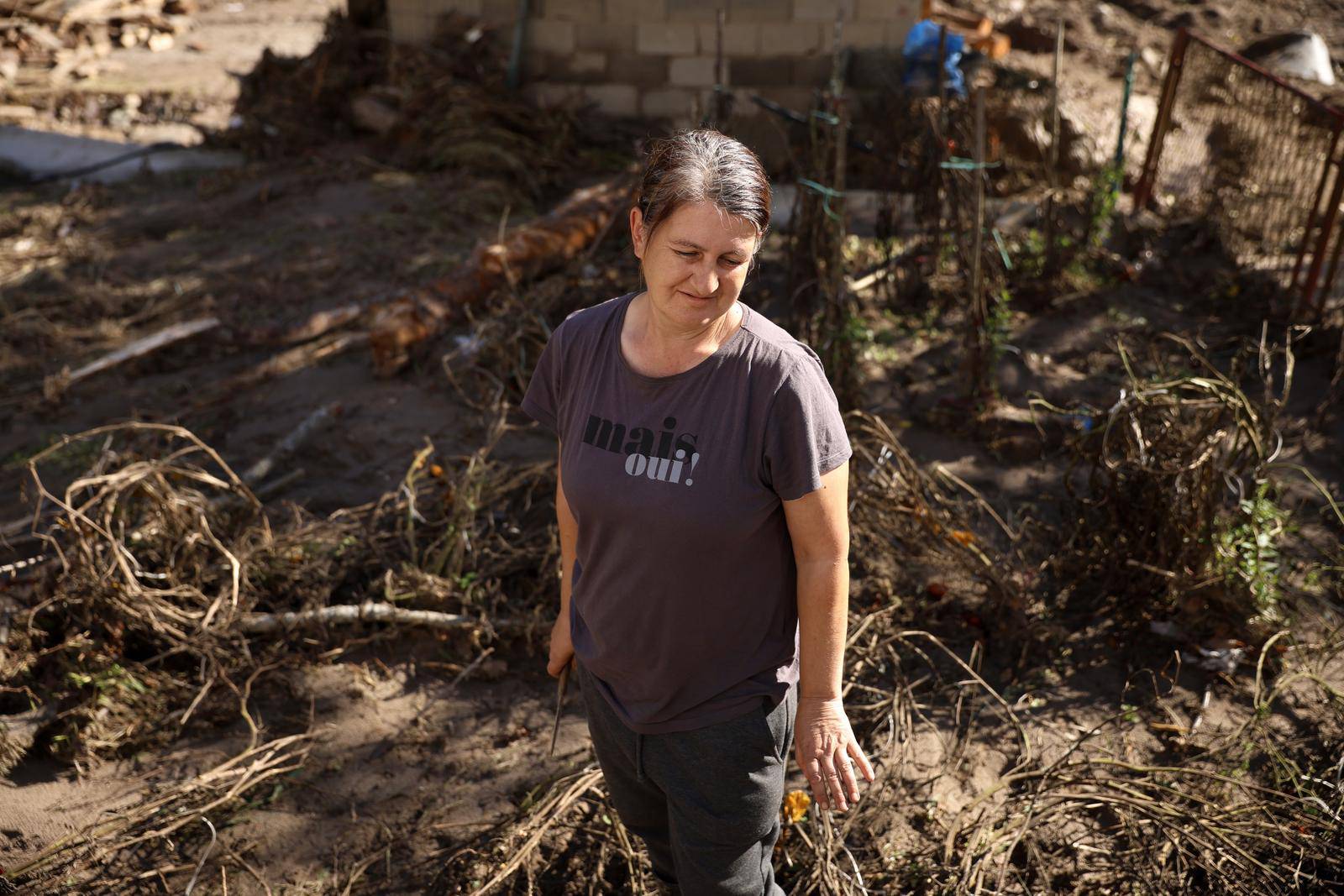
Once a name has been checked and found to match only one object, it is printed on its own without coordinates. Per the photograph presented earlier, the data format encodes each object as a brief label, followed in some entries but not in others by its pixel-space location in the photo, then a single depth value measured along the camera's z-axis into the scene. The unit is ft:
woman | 5.96
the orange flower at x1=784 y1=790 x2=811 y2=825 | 9.56
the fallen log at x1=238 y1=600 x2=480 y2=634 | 12.19
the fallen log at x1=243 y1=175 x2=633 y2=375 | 18.63
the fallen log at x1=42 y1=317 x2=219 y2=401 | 18.29
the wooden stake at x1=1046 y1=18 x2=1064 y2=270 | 20.26
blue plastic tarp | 26.09
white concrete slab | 30.22
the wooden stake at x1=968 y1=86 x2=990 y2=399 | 16.33
